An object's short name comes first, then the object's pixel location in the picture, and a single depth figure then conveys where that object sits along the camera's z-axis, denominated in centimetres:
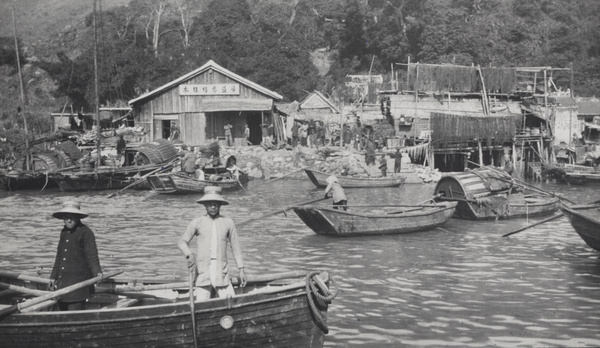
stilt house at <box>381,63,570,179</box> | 3991
